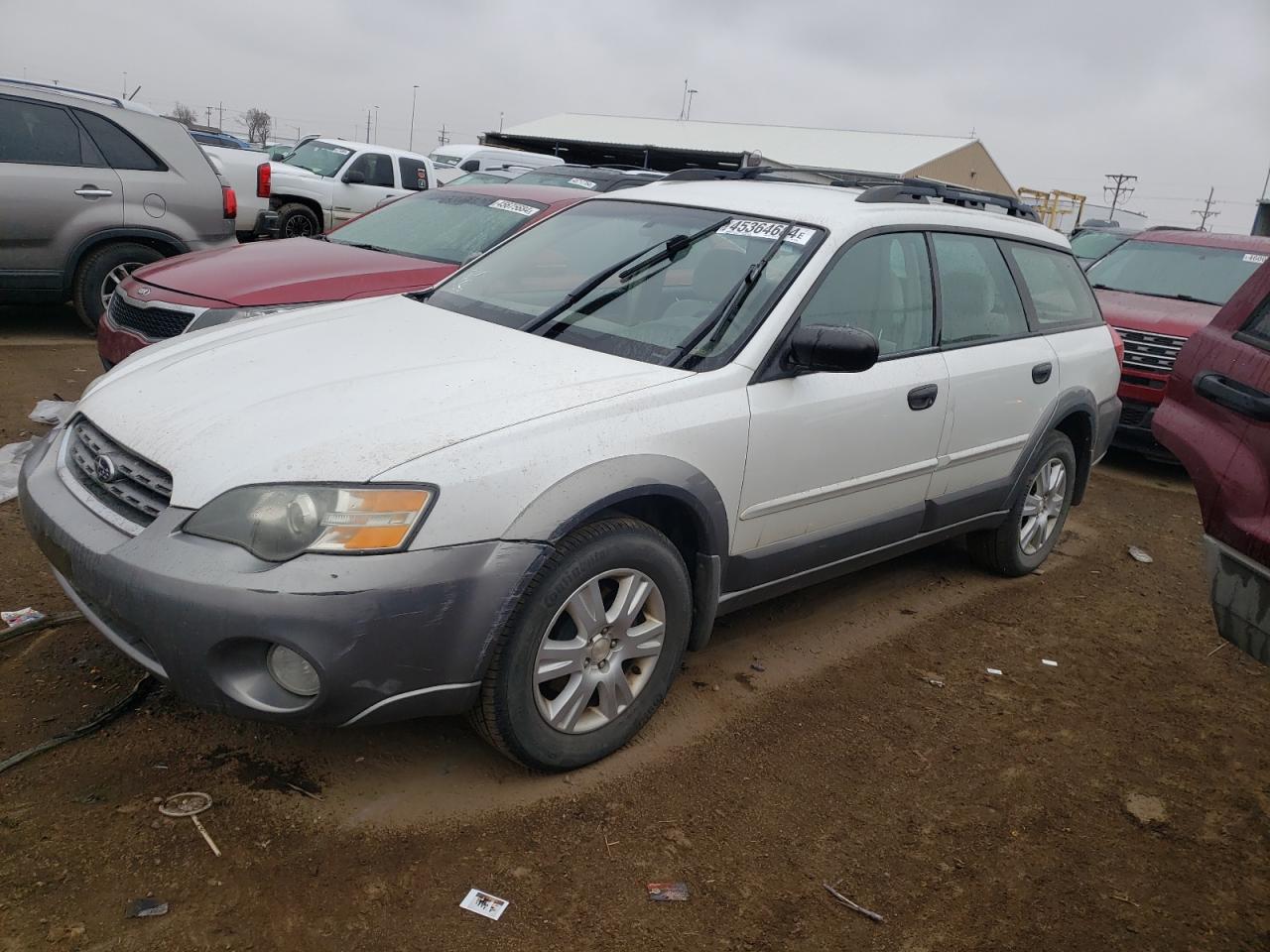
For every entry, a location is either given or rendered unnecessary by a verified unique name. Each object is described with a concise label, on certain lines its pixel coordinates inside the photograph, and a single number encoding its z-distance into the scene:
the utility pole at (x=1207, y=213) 87.31
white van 19.56
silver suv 7.30
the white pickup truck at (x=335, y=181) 13.79
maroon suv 2.61
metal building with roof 34.91
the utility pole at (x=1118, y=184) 81.19
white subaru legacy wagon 2.46
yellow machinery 41.72
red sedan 5.44
